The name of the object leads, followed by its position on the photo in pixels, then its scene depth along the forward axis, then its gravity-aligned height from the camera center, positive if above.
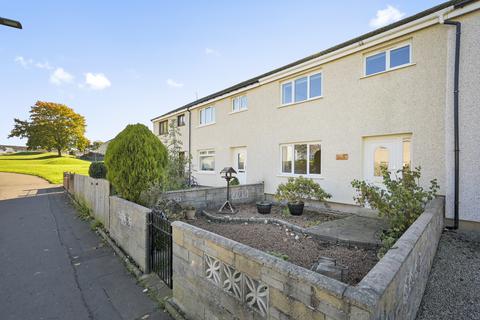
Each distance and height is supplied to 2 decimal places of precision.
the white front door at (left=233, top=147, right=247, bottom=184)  12.52 -0.18
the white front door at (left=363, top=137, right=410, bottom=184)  6.97 +0.17
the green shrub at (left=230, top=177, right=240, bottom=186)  12.17 -1.10
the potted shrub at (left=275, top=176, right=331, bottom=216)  8.12 -1.11
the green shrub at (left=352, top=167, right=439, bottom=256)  4.69 -0.86
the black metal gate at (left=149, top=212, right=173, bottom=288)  3.99 -1.58
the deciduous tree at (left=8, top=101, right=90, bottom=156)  48.06 +6.26
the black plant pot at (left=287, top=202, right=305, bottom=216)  7.97 -1.61
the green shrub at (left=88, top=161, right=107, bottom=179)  16.67 -0.83
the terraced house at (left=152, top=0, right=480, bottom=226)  5.74 +1.62
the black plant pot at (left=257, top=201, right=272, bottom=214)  8.27 -1.67
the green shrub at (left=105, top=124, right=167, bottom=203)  6.19 -0.10
